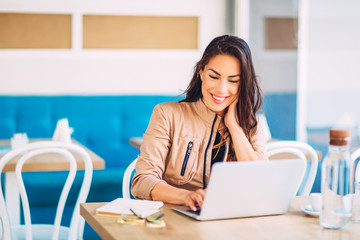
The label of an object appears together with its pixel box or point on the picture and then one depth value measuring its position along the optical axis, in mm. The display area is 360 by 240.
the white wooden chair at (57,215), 2129
